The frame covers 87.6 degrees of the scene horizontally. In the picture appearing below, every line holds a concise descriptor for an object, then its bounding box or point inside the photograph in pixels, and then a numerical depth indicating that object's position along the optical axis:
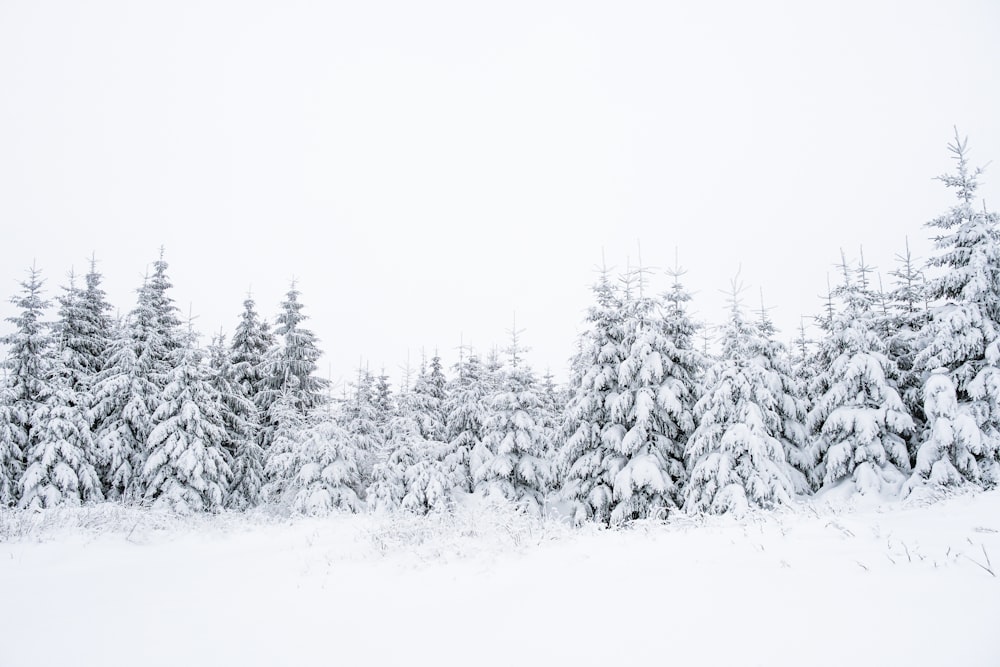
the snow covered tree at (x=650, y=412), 19.03
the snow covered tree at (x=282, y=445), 26.31
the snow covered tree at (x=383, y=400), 38.94
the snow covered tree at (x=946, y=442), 17.67
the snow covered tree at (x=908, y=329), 21.28
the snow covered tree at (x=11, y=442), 22.75
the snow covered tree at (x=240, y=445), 28.05
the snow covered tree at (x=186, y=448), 23.75
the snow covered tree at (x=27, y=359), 23.84
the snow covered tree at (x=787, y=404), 23.08
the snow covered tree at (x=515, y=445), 24.80
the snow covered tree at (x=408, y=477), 25.61
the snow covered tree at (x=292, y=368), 30.53
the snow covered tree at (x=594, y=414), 20.31
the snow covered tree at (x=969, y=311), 18.05
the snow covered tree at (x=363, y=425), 28.86
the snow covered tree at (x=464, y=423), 28.56
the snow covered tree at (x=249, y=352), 31.34
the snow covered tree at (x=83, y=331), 26.11
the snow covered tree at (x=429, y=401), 30.14
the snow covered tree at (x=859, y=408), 20.17
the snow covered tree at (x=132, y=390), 24.50
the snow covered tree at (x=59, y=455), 22.14
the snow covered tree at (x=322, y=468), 25.11
